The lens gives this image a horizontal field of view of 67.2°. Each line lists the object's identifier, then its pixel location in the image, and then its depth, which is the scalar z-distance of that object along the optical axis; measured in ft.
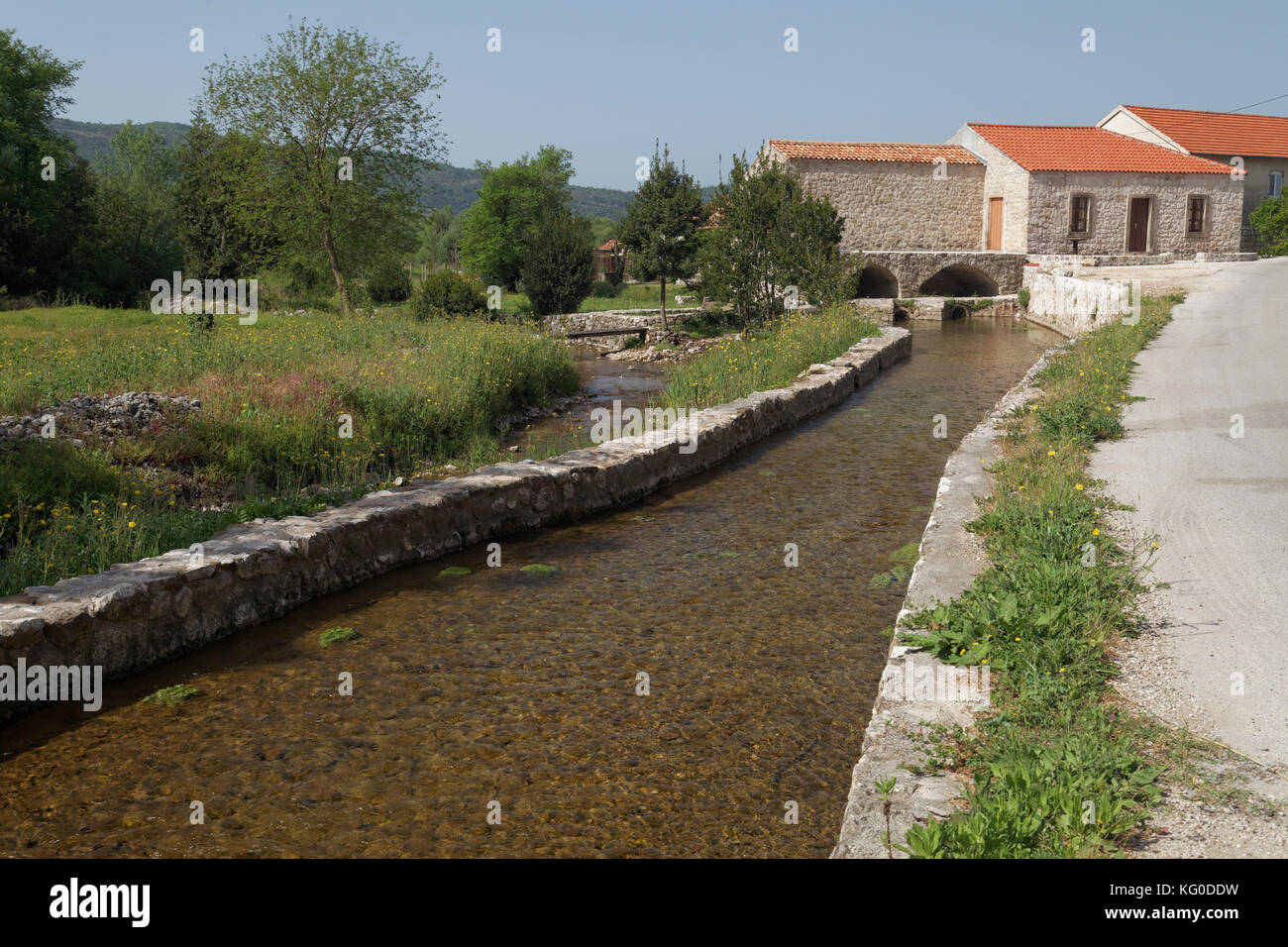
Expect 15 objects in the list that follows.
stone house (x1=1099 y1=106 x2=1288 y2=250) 144.97
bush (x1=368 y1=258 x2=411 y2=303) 98.48
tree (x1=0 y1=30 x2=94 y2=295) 100.78
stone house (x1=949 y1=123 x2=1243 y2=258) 125.90
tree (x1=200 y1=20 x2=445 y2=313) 85.25
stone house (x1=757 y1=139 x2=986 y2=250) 126.00
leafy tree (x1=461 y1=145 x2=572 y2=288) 209.56
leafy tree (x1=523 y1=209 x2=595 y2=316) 113.09
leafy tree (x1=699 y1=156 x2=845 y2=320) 76.43
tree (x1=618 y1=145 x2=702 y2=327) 106.83
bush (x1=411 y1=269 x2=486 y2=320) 93.50
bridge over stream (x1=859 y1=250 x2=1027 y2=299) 118.62
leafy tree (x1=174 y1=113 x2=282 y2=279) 123.65
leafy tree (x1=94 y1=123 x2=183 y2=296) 115.55
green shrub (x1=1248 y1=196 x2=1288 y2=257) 136.36
